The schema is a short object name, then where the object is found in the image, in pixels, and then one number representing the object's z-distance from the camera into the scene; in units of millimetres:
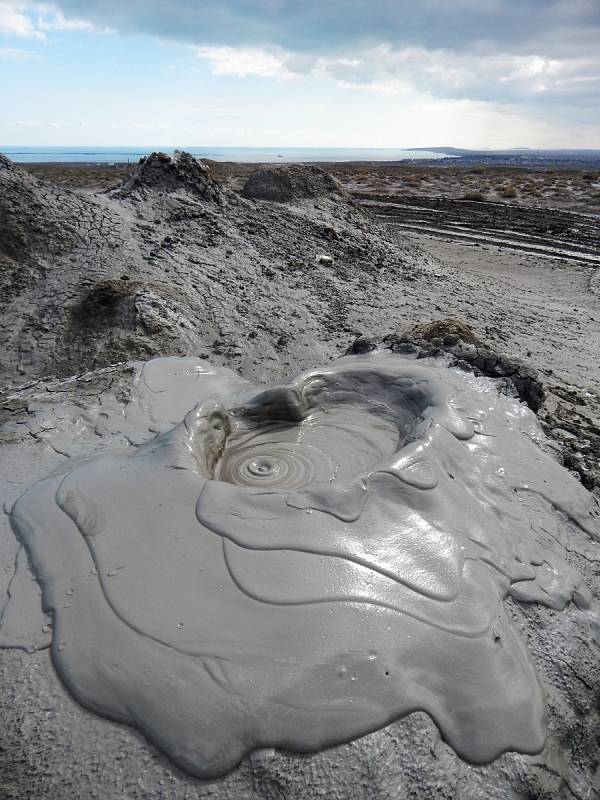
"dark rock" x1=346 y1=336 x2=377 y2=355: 5402
